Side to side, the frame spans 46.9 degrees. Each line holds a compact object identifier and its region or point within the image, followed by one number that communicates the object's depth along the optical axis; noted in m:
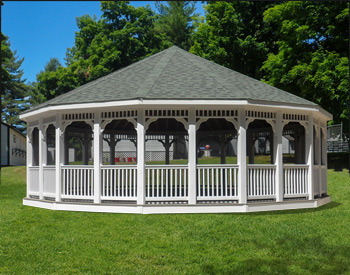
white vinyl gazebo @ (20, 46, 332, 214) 12.86
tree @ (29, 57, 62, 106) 45.94
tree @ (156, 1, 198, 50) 54.66
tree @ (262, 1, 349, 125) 24.12
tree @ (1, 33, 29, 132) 76.25
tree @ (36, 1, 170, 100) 43.00
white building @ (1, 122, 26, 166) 39.78
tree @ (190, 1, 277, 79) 32.38
